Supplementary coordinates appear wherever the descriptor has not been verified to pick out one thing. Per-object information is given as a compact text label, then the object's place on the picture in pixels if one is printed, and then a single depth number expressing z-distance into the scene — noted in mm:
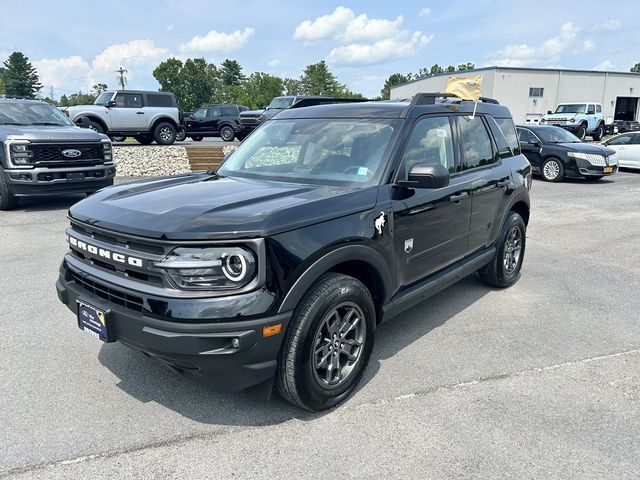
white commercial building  41062
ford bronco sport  2547
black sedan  14000
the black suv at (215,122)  24422
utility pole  82106
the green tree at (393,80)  135200
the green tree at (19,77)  95812
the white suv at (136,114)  17391
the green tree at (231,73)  112500
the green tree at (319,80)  87812
